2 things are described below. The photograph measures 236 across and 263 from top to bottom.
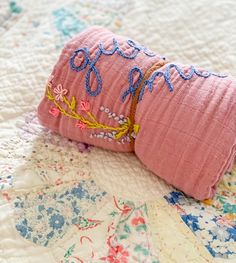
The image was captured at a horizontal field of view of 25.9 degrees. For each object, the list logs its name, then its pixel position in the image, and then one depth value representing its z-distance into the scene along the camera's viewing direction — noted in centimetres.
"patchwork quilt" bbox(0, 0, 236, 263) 85
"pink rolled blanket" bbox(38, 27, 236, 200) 87
